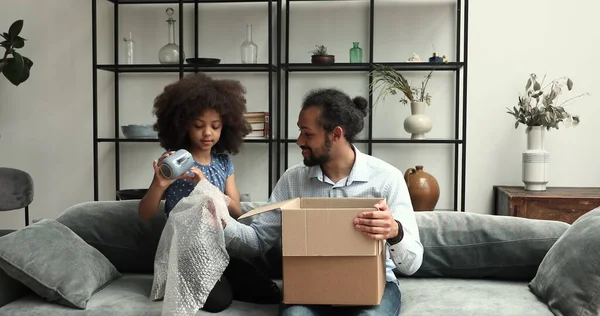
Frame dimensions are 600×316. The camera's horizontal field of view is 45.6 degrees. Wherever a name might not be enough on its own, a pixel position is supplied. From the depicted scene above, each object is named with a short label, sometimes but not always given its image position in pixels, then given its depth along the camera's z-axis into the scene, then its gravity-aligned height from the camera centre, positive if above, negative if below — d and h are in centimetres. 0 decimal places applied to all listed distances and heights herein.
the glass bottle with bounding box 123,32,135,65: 479 +49
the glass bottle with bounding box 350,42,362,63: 461 +46
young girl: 232 -6
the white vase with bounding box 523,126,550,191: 433 -22
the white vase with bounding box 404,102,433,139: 450 +2
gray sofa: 217 -47
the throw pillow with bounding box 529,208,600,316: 200 -43
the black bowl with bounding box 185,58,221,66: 455 +40
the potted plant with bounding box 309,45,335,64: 455 +43
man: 230 -17
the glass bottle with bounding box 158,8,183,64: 468 +45
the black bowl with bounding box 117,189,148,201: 355 -36
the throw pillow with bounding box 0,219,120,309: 217 -44
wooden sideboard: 411 -45
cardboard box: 194 -37
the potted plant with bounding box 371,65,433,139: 451 +21
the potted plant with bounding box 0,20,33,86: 450 +39
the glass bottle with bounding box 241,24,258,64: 464 +48
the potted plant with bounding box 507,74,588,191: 433 +2
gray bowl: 466 -5
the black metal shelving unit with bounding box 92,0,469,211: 452 +36
